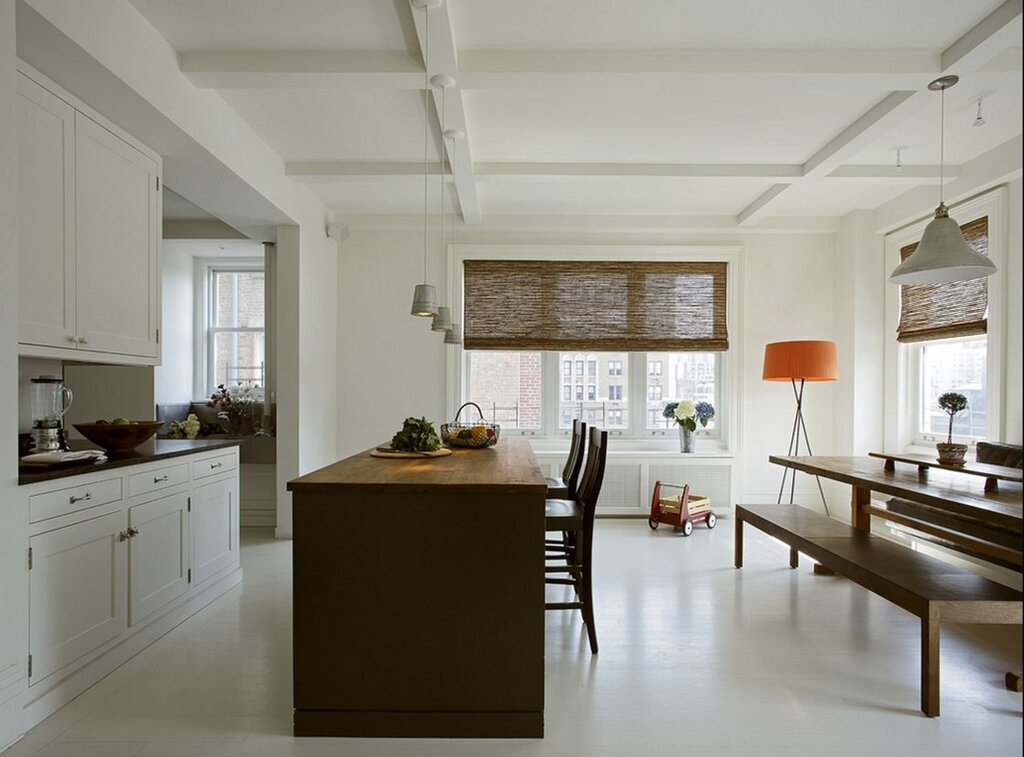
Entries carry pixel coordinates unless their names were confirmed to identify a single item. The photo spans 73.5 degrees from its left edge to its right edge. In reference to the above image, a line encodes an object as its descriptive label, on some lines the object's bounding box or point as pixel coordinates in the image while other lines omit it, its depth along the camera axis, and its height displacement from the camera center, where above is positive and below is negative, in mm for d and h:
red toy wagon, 5500 -1084
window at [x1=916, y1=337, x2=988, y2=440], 3576 -25
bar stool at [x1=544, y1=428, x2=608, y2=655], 2980 -659
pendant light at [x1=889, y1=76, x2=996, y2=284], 2895 +531
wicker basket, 3787 -327
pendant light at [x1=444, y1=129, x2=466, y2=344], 3996 +329
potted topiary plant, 3383 -336
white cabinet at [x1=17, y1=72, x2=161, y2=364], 2666 +621
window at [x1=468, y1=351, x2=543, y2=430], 6328 -85
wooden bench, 2455 -819
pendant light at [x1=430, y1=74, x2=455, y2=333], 3273 +1393
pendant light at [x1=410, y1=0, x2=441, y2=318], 2893 +435
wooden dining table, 2385 -492
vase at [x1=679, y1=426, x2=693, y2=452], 6137 -556
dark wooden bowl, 3068 -274
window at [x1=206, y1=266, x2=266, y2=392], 6289 +429
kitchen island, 2279 -774
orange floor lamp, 5211 +126
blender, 2805 -166
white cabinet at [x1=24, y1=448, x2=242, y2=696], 2391 -774
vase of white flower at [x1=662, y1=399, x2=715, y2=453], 6074 -338
